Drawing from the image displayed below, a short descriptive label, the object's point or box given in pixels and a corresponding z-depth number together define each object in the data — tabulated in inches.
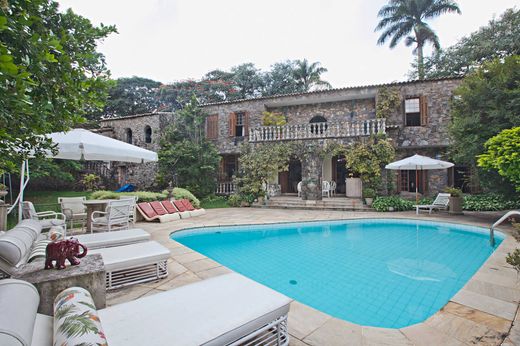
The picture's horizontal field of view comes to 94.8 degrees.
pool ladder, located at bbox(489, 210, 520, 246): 209.7
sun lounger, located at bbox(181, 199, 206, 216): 376.8
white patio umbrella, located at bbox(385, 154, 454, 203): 397.0
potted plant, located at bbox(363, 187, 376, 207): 444.8
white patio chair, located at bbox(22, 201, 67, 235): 210.4
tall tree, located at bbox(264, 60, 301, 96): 1019.9
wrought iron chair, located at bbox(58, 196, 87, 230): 263.3
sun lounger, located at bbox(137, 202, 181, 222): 325.2
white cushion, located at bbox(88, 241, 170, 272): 127.0
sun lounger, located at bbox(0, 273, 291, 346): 52.1
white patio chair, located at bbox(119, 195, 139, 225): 302.1
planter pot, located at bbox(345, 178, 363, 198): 537.3
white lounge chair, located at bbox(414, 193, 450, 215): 394.9
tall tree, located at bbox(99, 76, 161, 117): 1029.8
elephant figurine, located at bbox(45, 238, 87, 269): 93.8
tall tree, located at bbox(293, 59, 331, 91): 915.0
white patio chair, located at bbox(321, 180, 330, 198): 537.8
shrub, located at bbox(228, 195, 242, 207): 509.8
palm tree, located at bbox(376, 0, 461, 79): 740.7
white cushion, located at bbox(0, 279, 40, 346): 41.3
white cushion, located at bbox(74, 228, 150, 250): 158.9
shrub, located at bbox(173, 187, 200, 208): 421.0
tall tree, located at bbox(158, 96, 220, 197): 564.7
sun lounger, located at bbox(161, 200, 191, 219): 351.6
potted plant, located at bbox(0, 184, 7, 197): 290.5
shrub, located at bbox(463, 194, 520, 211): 400.9
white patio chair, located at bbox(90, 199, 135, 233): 223.9
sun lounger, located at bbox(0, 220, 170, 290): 119.9
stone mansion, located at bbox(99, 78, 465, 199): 489.4
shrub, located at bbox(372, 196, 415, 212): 424.2
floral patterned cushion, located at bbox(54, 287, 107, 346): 50.9
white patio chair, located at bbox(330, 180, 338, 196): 566.3
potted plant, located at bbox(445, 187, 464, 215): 384.8
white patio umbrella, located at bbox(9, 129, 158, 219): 201.2
